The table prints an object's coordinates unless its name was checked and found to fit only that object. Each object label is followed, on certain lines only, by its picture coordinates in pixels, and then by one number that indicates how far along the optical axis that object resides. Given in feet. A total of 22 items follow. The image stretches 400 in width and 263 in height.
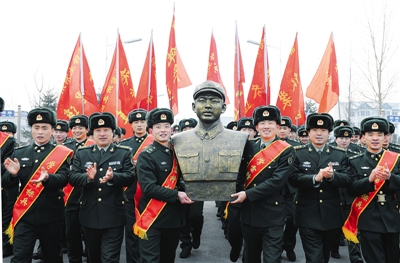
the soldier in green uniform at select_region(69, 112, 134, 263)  13.84
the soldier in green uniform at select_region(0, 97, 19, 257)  16.44
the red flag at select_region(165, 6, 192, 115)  31.89
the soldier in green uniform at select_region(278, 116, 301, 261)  19.58
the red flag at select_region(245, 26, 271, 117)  29.50
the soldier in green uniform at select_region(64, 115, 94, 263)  17.81
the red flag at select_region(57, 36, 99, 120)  30.58
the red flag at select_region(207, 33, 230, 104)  36.03
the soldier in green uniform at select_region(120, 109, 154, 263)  16.78
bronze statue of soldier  11.68
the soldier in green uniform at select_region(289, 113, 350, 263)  13.73
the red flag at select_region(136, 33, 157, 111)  31.09
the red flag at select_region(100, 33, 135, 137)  30.68
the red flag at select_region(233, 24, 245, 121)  33.94
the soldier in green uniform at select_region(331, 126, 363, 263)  18.11
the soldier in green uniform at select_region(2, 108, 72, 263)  13.85
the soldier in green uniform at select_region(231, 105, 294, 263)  12.86
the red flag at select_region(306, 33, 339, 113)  29.01
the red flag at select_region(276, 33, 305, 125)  28.77
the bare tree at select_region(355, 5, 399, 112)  52.54
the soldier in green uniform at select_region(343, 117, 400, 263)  13.57
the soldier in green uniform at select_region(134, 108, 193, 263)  12.51
